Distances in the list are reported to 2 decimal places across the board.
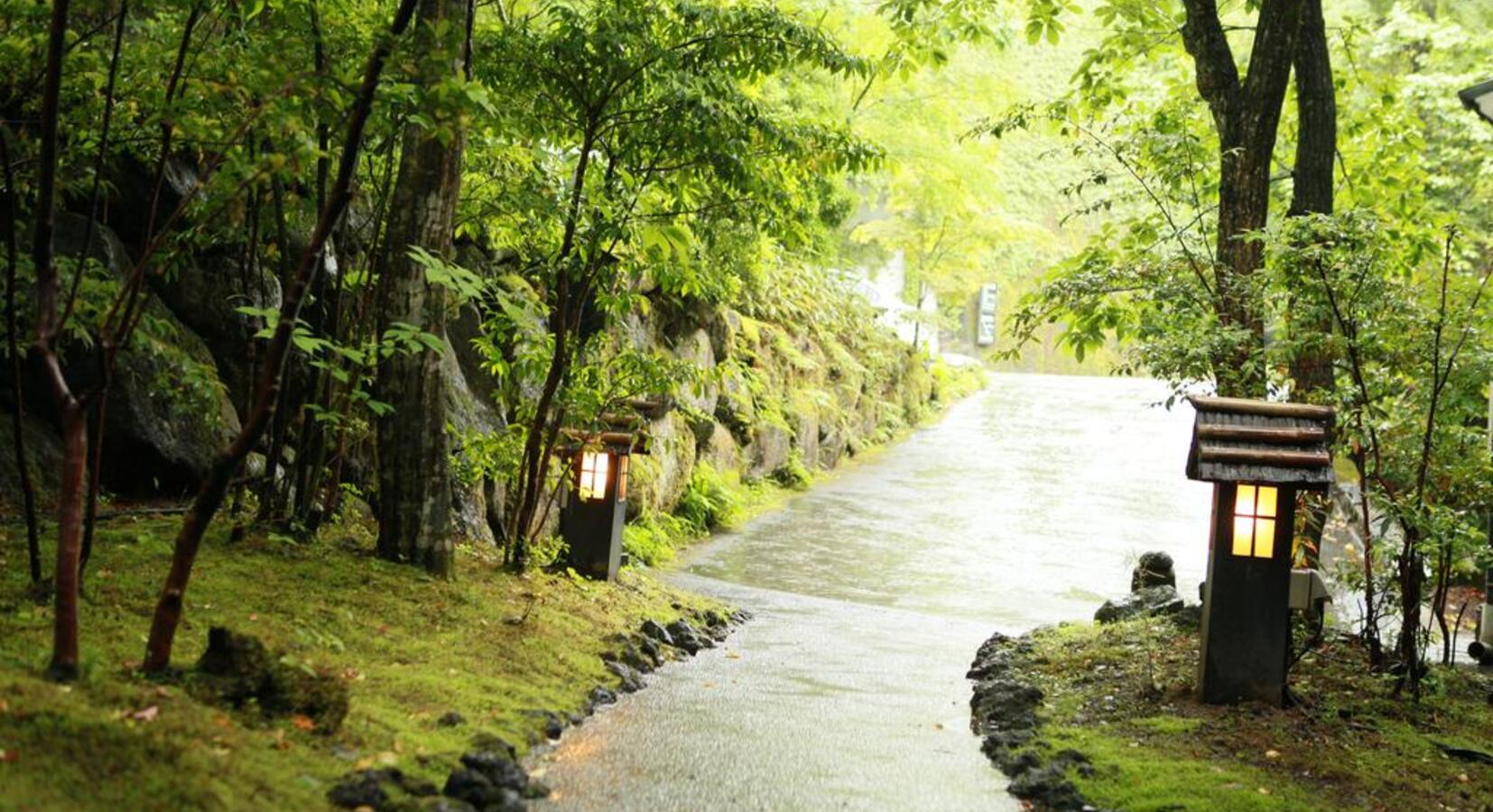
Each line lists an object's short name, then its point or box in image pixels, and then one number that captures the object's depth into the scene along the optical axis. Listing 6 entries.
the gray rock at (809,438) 24.58
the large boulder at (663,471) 16.75
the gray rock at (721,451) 20.27
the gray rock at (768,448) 22.56
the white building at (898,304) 34.66
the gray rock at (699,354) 18.70
